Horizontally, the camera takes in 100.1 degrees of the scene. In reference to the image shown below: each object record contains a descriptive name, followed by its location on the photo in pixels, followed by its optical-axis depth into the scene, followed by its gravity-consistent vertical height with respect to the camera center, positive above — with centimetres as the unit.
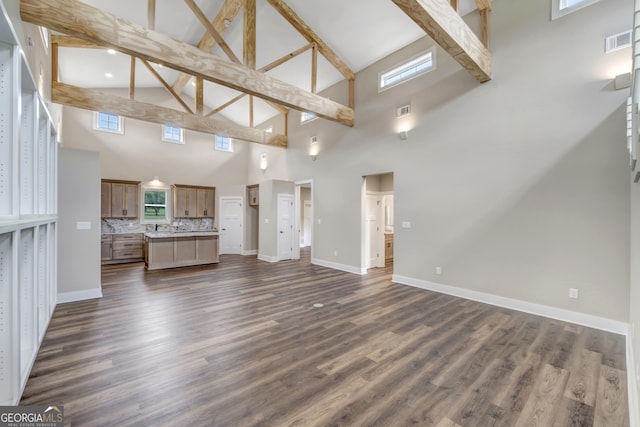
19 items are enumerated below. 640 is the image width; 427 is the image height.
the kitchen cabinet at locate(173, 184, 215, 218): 870 +40
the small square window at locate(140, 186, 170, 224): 830 +23
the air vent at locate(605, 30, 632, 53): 303 +198
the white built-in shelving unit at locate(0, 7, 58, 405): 169 -1
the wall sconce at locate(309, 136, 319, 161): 714 +178
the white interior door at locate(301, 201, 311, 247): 1115 -46
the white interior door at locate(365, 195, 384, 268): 630 -47
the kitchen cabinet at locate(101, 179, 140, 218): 760 +43
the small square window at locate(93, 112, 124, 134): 767 +264
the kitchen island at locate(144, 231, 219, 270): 652 -91
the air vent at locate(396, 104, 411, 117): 508 +198
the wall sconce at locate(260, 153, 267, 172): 924 +179
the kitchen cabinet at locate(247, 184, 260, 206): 869 +61
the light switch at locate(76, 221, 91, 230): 404 -18
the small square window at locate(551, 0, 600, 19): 331 +262
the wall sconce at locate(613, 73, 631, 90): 296 +149
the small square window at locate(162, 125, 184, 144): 873 +260
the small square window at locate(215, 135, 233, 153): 972 +253
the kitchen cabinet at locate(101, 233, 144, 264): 741 -98
